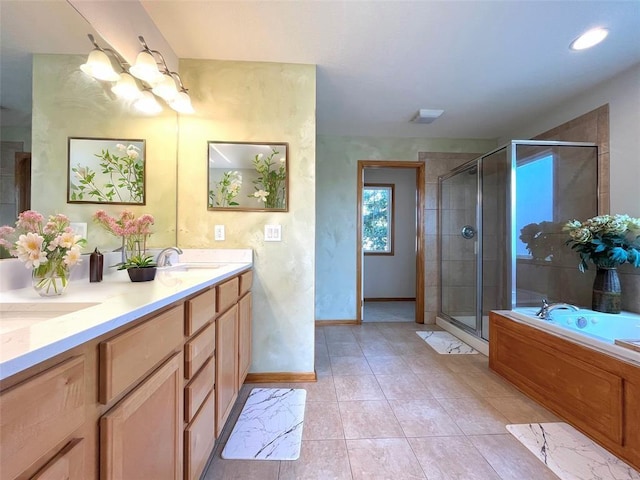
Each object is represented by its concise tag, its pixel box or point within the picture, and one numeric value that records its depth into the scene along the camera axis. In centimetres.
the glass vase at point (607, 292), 193
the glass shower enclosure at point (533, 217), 230
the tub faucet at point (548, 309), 191
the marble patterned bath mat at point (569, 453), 118
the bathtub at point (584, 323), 156
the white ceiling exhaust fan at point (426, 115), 265
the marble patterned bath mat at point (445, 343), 254
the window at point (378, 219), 475
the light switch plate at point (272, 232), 196
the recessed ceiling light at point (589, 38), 164
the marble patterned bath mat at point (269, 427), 130
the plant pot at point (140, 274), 112
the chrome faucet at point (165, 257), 159
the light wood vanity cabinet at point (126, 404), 40
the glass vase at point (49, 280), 84
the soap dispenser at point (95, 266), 113
